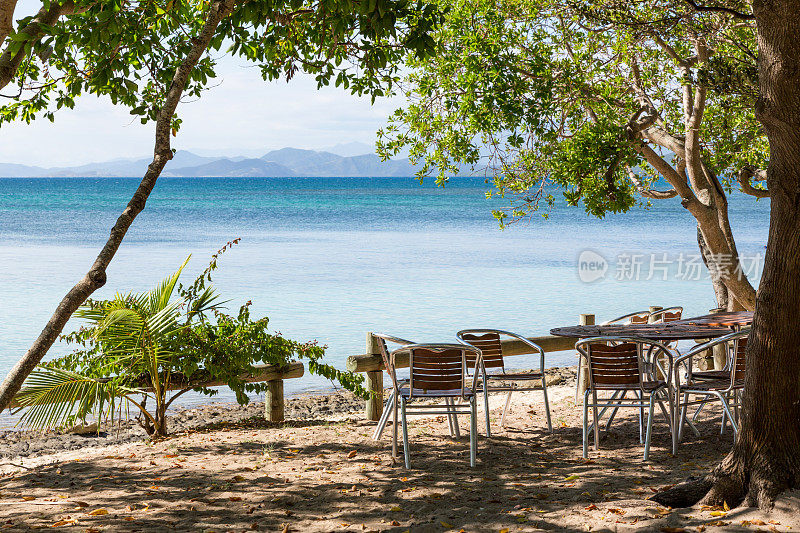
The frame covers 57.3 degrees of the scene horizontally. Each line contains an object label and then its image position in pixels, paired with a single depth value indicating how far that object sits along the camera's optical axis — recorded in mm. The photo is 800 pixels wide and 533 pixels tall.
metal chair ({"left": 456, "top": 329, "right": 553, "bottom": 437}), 6648
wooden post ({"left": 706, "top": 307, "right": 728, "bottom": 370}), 8789
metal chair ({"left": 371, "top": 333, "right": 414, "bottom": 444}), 5688
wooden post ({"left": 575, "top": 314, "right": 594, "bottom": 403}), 7651
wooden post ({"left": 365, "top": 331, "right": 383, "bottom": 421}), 7102
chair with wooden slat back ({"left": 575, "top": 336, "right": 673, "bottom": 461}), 5395
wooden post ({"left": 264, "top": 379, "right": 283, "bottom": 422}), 7031
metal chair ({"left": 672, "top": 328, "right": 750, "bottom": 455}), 5223
